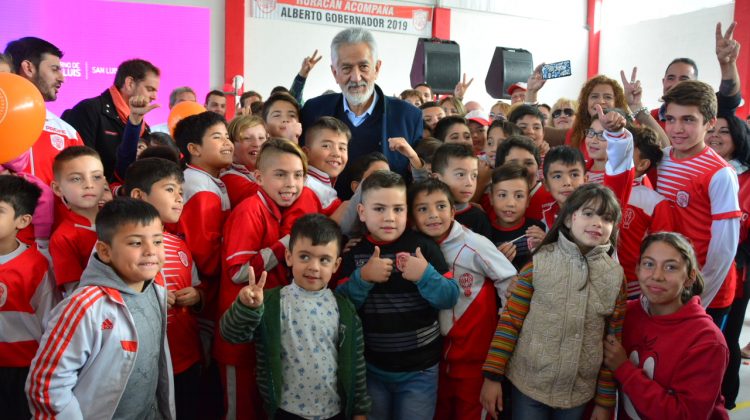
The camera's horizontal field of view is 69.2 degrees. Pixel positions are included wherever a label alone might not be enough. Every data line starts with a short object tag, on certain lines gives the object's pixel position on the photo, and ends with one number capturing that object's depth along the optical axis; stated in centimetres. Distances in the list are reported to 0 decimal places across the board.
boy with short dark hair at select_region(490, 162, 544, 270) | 228
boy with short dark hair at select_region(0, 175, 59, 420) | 185
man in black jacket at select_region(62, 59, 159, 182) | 307
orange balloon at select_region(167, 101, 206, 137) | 371
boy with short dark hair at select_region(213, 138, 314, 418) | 198
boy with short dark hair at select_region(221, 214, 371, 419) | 182
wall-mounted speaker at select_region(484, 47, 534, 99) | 580
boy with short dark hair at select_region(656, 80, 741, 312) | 230
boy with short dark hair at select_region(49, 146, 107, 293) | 190
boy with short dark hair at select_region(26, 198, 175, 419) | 149
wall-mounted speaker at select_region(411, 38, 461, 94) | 571
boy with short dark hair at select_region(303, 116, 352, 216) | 241
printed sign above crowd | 916
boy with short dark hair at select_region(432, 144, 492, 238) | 228
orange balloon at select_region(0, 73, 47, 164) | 207
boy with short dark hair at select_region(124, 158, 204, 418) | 198
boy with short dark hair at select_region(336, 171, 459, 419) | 190
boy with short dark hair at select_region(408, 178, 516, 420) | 204
